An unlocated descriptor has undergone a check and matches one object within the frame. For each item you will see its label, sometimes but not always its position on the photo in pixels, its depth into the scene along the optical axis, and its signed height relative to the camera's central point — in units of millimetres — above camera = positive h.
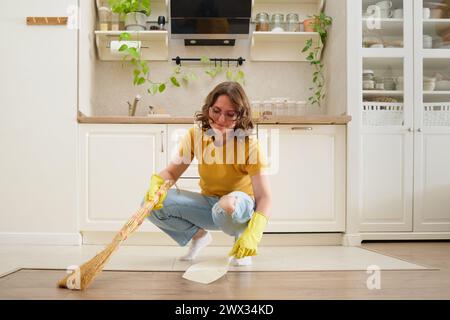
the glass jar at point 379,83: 3119 +516
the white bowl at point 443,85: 3162 +507
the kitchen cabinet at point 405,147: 3000 +75
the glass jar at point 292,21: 3322 +1000
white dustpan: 1639 -430
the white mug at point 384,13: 3096 +983
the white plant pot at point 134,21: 3207 +970
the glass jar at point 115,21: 3236 +979
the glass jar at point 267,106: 3186 +366
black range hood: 3053 +947
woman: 1741 -103
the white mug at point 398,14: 3074 +976
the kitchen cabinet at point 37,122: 2797 +226
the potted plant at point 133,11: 3150 +1034
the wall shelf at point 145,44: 3246 +838
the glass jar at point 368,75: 3107 +568
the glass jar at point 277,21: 3322 +1001
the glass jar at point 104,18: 3219 +1001
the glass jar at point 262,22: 3309 +989
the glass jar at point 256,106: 3143 +366
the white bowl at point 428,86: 3129 +496
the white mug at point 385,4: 3096 +1047
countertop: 2803 +239
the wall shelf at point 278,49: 3393 +816
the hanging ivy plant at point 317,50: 3232 +788
